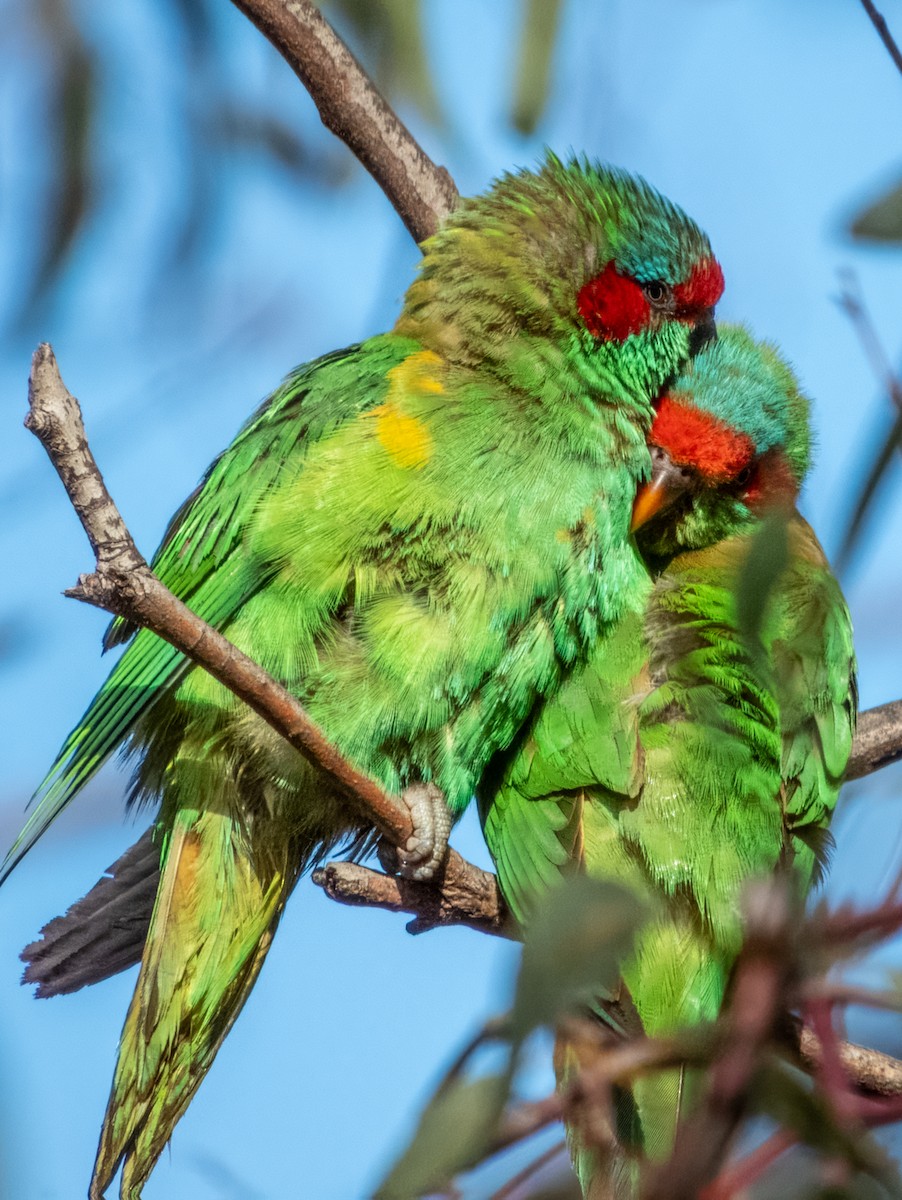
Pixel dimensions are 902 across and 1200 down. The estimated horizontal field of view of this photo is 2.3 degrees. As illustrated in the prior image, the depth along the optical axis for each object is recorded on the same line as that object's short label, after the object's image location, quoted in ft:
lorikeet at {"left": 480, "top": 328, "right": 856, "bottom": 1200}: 12.48
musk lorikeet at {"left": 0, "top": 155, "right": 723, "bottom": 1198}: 12.48
